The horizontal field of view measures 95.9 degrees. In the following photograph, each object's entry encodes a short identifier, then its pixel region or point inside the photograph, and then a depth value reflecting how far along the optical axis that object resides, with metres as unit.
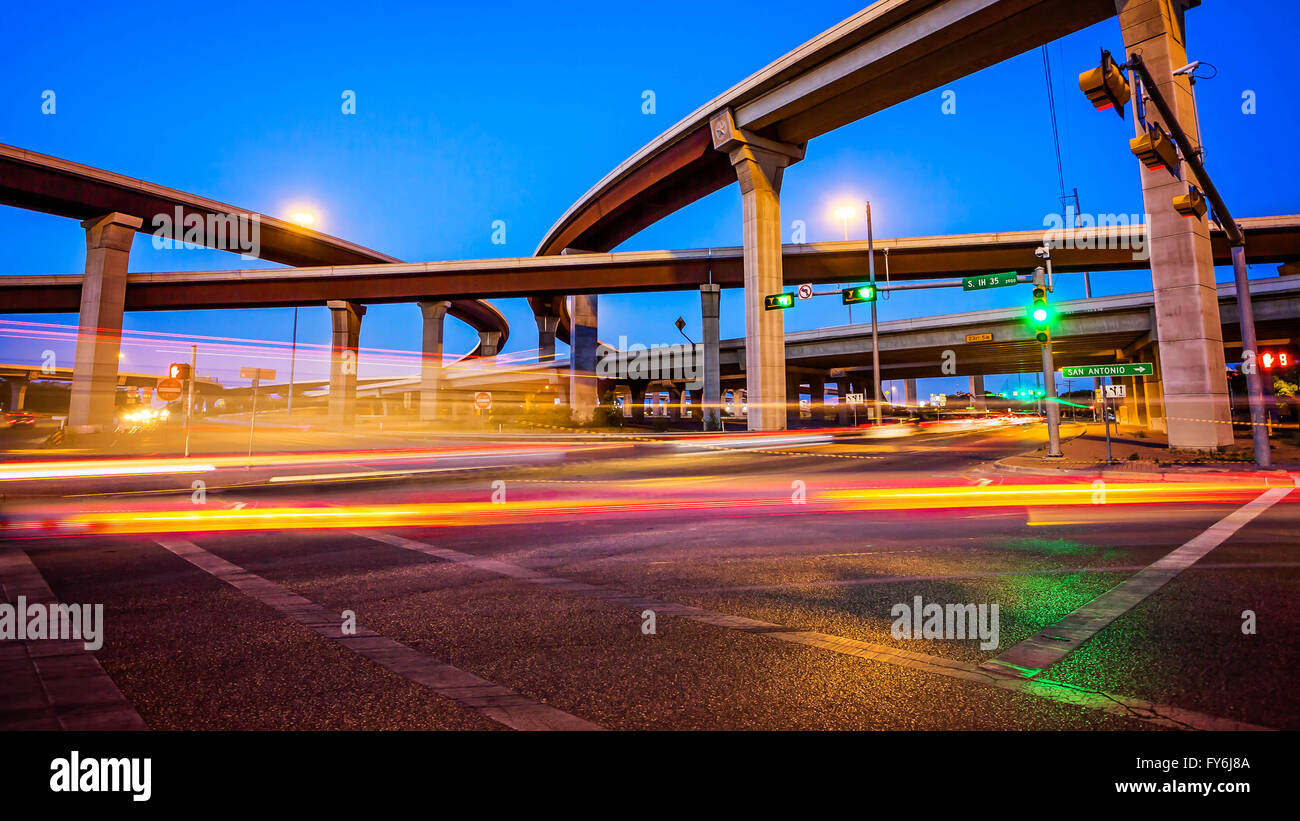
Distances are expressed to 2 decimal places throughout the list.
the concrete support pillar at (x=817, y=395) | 77.29
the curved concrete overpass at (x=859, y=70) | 24.20
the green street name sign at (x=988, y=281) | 17.95
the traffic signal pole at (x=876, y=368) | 31.58
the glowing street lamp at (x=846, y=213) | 31.86
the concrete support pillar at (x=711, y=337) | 41.47
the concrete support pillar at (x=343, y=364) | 46.84
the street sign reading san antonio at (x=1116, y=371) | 16.75
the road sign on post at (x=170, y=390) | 21.73
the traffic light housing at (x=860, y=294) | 23.45
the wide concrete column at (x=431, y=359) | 55.56
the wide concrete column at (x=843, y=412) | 70.61
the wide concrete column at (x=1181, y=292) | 18.20
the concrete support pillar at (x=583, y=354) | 49.75
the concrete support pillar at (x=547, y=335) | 71.31
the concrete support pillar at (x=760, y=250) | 33.53
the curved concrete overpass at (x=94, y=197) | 33.41
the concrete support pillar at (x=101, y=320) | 34.78
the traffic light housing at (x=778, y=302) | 25.63
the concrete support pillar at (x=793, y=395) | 72.70
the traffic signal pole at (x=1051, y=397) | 17.95
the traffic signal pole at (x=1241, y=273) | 10.47
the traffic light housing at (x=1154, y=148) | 8.87
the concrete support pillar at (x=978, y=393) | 113.44
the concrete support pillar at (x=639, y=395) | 90.06
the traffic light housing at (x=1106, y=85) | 7.64
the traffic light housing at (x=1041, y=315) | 17.66
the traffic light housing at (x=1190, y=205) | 11.26
